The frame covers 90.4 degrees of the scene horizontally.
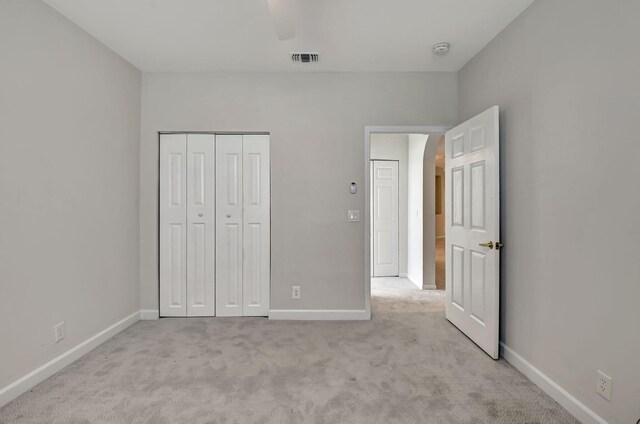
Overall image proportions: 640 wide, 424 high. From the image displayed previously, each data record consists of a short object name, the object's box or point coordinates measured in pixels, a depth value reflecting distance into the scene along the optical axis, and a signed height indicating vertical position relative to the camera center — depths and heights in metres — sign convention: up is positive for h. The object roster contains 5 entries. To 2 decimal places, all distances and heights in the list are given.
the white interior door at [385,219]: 5.20 -0.12
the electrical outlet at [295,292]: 3.28 -0.83
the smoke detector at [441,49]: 2.72 +1.42
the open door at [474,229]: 2.37 -0.14
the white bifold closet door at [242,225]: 3.31 -0.14
